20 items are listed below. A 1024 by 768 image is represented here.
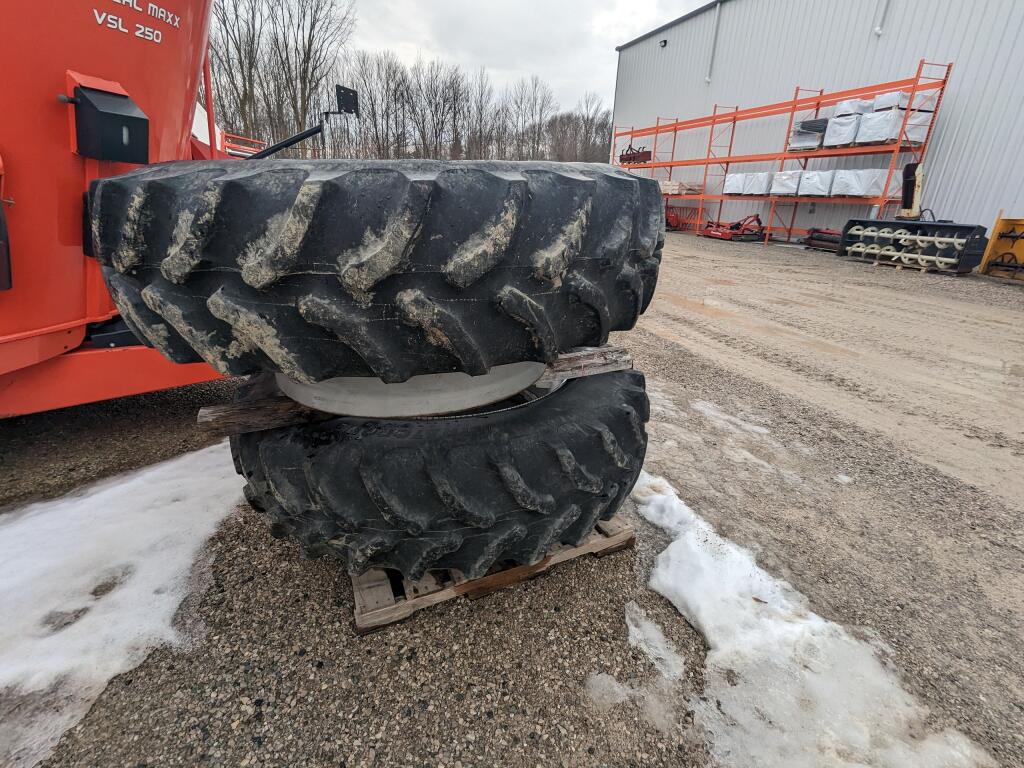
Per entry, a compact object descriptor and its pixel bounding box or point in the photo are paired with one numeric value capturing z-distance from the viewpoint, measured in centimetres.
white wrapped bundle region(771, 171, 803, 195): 1465
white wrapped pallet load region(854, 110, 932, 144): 1223
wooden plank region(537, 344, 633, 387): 188
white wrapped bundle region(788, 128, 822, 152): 1419
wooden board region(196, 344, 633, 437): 160
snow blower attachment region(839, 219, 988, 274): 984
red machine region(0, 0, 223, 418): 189
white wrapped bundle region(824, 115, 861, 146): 1295
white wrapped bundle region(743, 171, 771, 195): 1584
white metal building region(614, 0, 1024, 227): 1184
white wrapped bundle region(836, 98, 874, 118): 1284
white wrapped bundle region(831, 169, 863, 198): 1304
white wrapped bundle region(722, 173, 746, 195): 1667
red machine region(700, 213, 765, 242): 1670
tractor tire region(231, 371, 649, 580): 149
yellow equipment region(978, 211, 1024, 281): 972
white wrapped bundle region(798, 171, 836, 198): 1375
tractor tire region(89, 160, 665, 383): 109
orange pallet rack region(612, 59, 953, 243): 1257
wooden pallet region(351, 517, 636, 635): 165
